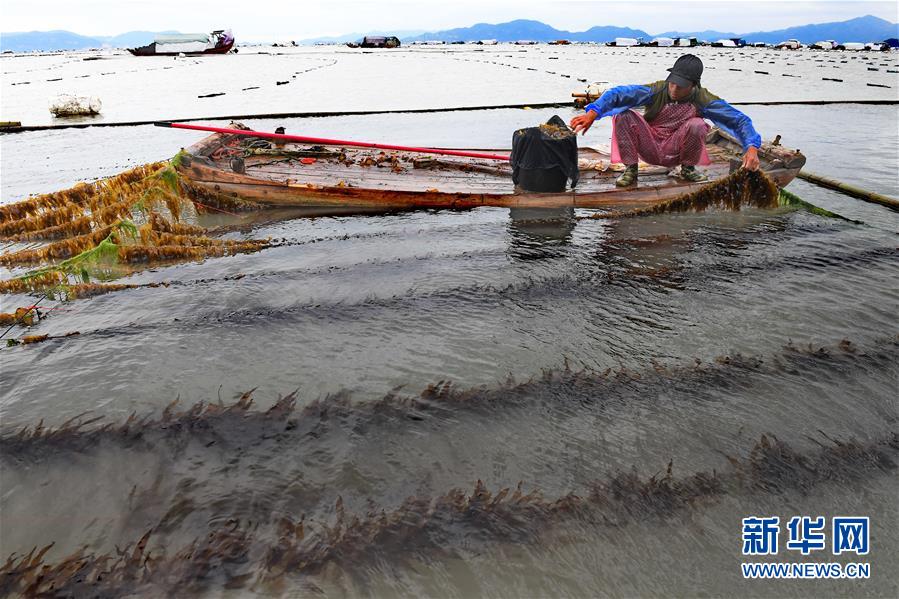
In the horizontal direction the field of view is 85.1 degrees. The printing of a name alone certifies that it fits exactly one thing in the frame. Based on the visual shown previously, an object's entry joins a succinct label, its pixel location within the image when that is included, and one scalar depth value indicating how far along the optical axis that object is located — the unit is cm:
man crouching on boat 841
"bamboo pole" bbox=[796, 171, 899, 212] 981
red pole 1008
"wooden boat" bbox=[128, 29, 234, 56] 12628
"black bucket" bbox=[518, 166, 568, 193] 930
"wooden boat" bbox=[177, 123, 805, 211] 930
